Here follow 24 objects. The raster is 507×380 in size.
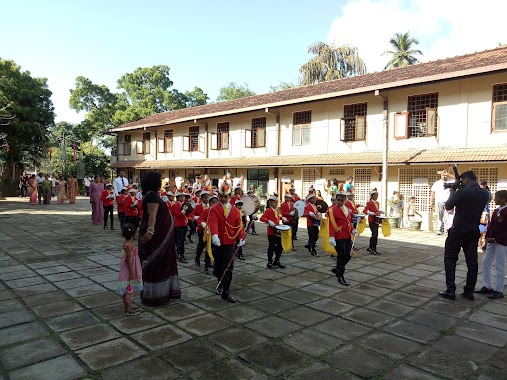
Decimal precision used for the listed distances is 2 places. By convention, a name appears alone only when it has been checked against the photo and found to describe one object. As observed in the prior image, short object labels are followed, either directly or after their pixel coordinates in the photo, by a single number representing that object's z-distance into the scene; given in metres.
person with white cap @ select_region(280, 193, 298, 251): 8.24
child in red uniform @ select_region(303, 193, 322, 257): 8.23
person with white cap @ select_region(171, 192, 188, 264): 7.47
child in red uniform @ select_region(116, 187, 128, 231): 10.12
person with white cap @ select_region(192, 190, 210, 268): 6.98
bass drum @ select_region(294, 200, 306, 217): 8.77
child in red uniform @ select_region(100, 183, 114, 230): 11.57
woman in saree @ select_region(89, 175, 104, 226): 12.40
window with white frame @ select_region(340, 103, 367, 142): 14.99
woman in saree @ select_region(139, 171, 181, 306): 4.65
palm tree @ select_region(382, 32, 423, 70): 29.27
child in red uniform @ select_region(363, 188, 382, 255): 8.46
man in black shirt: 5.22
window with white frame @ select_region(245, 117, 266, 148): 18.64
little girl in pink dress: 4.40
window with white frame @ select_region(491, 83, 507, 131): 11.75
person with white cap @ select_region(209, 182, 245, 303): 5.06
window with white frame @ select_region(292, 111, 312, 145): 16.81
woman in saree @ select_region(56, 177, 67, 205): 20.88
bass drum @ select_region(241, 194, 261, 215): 6.92
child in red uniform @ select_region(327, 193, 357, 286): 5.97
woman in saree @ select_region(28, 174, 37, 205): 20.33
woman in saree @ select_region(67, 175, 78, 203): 21.56
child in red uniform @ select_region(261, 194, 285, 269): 6.97
